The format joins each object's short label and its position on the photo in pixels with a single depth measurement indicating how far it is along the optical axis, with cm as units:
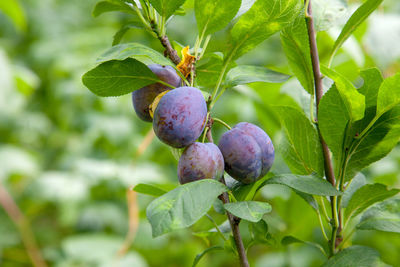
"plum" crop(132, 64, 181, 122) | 93
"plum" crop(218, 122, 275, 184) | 90
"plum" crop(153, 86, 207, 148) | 88
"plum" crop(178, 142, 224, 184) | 88
